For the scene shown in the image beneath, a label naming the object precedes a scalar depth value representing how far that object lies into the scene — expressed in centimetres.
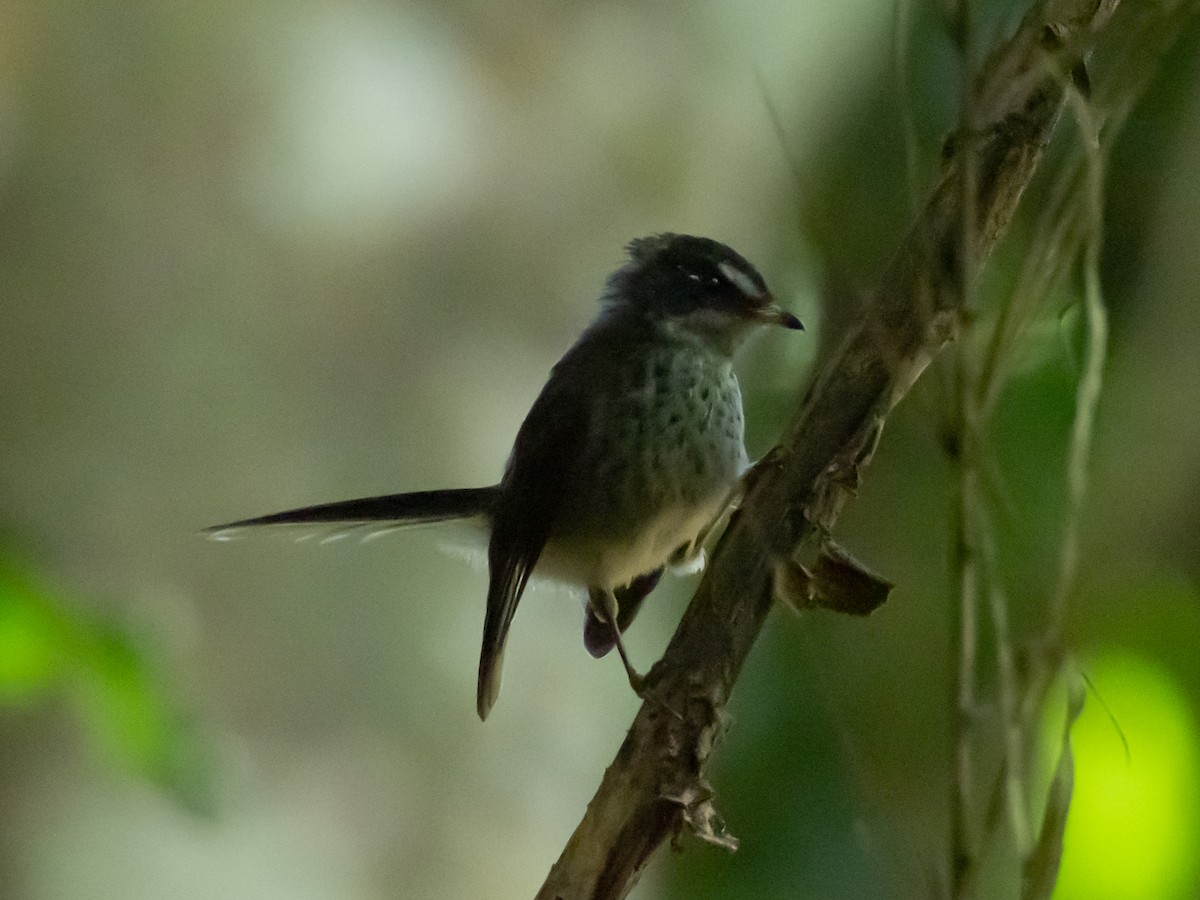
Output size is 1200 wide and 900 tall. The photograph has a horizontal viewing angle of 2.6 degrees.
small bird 470
